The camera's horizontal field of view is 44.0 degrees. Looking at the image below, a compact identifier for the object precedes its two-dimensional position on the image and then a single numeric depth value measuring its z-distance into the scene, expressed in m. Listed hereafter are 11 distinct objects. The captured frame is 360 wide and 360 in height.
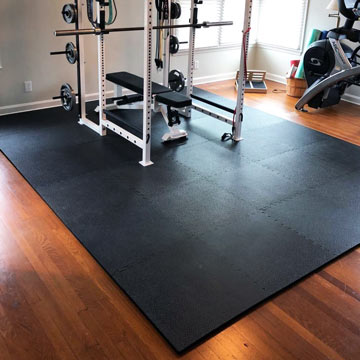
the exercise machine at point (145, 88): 3.56
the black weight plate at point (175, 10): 4.31
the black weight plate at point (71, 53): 4.07
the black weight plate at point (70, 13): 3.89
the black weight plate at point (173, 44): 4.55
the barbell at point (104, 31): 3.35
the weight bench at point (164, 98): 3.97
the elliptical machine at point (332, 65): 4.83
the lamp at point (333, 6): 5.23
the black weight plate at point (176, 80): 4.73
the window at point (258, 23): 6.13
